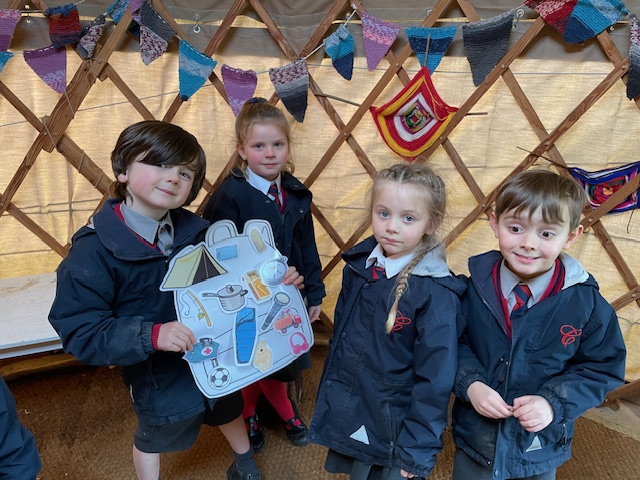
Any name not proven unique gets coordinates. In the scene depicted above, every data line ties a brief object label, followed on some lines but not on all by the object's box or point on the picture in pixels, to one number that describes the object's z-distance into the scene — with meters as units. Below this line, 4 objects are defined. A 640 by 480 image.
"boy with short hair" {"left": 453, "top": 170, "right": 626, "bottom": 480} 0.76
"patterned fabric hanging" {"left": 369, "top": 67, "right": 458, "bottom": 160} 1.36
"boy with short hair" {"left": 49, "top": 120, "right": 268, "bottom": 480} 0.79
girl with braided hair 0.79
